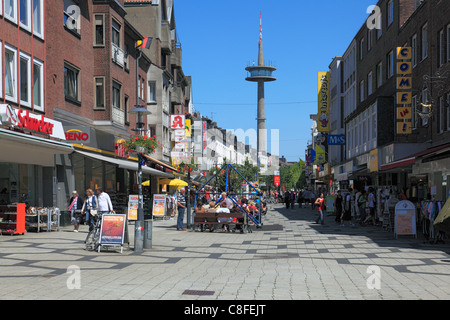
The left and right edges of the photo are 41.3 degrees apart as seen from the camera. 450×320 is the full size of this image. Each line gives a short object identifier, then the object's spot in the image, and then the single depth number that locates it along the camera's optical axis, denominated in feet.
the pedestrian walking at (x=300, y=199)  195.11
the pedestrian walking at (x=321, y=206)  92.27
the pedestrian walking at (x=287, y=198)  180.65
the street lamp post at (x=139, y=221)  50.90
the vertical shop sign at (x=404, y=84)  87.81
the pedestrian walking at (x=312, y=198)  178.04
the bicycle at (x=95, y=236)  51.55
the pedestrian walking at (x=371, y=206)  91.30
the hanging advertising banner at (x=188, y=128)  204.38
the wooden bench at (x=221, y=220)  74.90
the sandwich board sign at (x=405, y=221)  63.82
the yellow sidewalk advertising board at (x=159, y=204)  105.81
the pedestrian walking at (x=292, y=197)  173.19
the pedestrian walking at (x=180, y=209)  78.64
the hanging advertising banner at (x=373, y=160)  103.50
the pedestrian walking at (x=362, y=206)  92.17
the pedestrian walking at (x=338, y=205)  96.60
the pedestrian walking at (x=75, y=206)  81.97
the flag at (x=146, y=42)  122.40
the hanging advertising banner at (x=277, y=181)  353.10
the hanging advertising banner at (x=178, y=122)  160.56
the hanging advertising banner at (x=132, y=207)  92.68
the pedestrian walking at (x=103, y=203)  61.93
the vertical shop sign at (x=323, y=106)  193.36
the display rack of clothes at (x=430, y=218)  58.29
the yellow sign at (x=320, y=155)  211.20
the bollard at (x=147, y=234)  52.34
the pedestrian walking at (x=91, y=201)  66.90
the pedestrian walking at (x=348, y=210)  94.38
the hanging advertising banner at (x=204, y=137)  291.42
